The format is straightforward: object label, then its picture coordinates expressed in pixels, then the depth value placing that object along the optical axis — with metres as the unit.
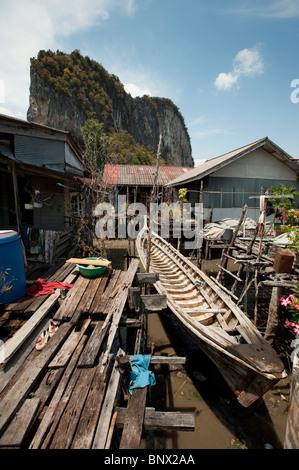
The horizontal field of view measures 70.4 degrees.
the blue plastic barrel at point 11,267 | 4.25
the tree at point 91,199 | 10.13
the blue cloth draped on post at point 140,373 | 3.26
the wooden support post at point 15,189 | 6.80
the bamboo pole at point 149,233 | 6.61
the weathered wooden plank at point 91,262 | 5.66
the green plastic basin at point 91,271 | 5.55
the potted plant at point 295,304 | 3.64
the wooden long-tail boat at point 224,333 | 3.72
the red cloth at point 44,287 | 4.83
